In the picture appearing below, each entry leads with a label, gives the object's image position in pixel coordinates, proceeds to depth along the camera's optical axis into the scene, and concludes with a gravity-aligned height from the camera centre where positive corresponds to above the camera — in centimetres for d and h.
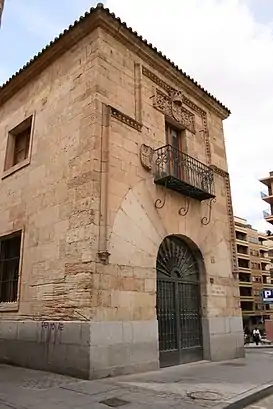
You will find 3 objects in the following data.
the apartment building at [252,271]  5375 +704
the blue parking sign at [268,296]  1560 +85
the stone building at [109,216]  728 +238
